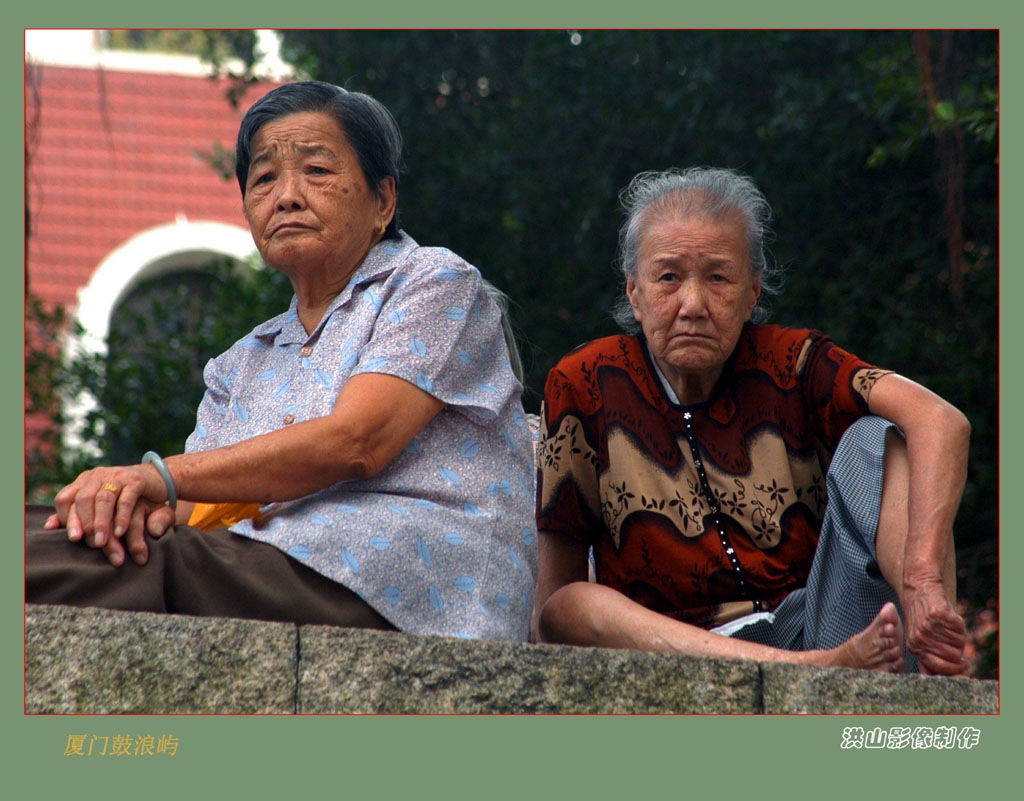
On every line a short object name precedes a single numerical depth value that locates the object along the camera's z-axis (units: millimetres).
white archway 19328
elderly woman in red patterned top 5805
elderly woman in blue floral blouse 5270
